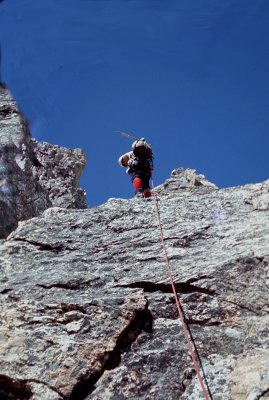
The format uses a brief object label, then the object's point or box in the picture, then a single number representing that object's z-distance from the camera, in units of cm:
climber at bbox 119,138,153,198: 1361
